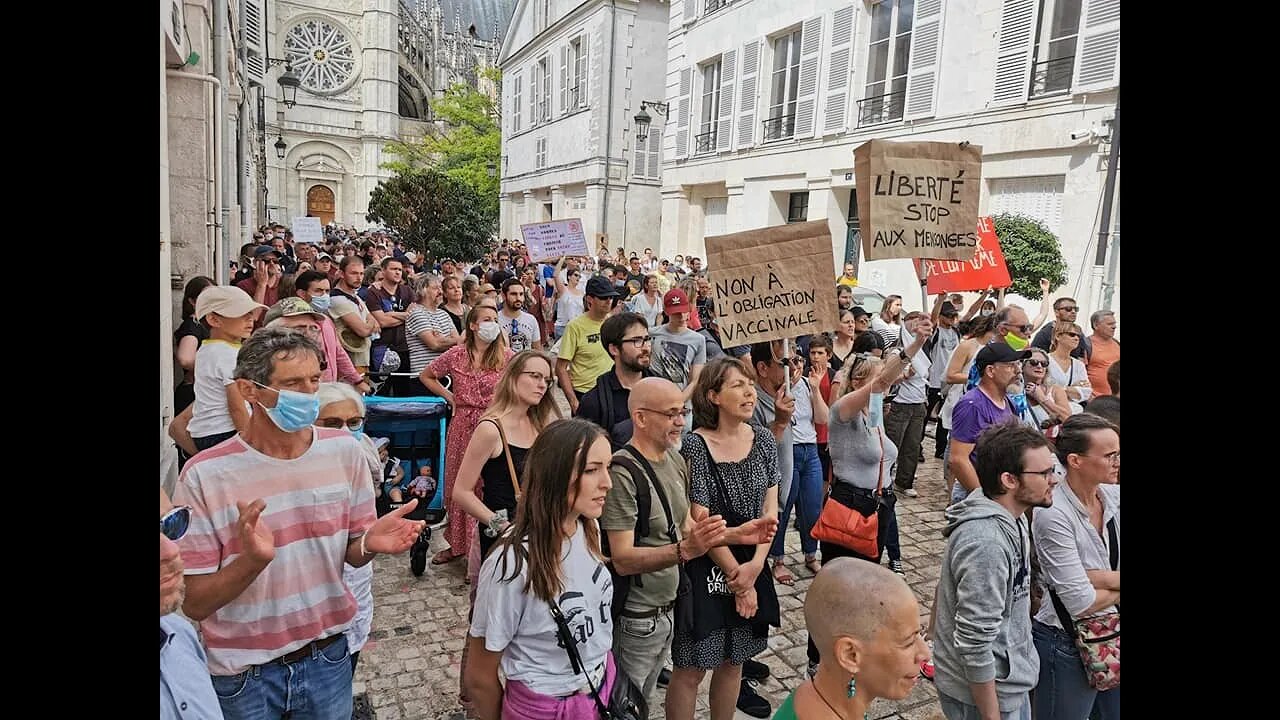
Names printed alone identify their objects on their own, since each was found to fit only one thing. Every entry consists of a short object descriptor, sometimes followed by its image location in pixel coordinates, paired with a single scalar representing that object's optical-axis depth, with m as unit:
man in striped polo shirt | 2.21
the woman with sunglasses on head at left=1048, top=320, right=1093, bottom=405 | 6.02
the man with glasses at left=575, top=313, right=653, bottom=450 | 4.72
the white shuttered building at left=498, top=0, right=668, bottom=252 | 28.61
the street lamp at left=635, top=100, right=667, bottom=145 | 20.50
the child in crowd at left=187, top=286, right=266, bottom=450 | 4.11
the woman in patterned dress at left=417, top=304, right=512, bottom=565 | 5.04
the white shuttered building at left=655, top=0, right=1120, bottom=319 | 11.69
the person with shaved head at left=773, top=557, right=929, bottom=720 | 1.97
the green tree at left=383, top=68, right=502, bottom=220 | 45.41
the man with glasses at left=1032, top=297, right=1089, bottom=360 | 6.87
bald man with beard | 2.98
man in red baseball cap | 5.89
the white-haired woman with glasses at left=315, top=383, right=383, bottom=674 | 2.88
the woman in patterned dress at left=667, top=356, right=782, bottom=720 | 3.26
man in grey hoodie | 2.69
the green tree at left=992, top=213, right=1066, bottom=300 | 11.48
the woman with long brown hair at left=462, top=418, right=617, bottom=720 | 2.38
